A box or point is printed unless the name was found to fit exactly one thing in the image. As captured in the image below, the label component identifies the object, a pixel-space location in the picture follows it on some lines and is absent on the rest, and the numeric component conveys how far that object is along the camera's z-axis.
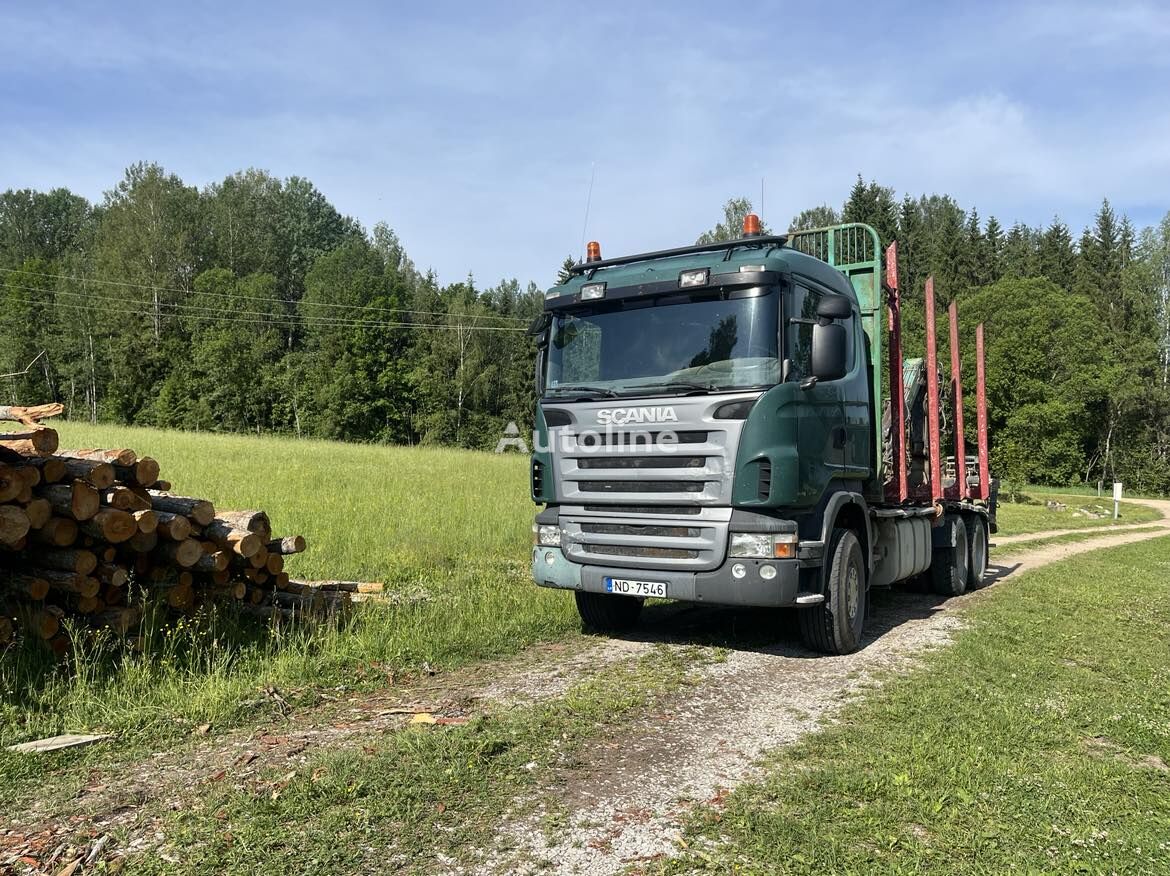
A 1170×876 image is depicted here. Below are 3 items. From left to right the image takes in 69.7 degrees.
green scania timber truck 6.33
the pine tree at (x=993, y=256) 60.50
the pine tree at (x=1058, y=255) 60.25
